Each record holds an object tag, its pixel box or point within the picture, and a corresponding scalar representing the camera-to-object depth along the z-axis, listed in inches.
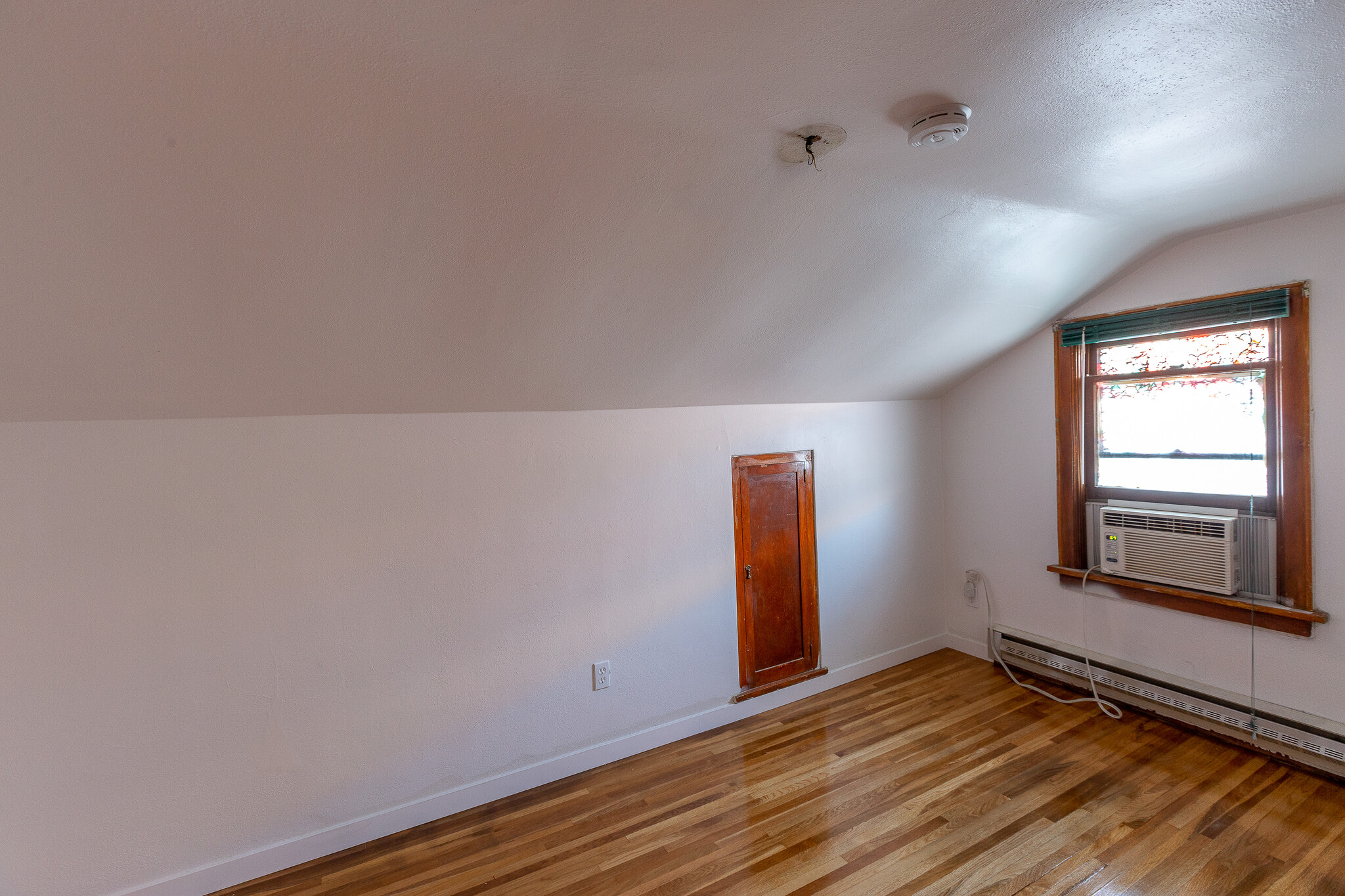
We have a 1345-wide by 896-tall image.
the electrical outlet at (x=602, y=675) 117.5
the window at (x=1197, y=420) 109.3
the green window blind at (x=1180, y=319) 110.7
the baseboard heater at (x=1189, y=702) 105.5
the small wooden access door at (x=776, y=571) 135.0
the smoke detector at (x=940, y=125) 67.4
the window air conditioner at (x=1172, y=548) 116.0
